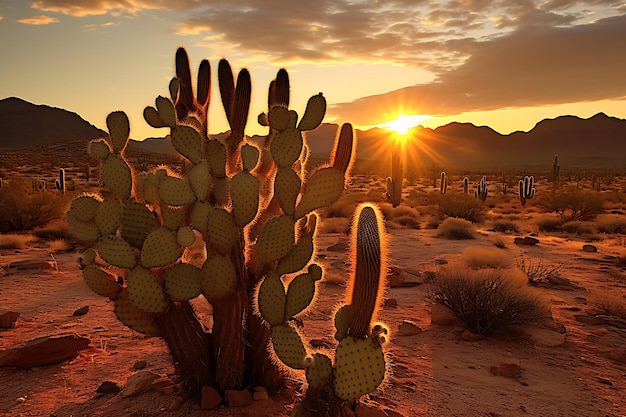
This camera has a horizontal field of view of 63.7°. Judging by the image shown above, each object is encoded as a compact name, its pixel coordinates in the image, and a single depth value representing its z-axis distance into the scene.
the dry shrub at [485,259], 11.16
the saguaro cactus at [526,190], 27.20
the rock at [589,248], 13.59
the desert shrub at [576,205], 21.63
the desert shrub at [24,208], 16.69
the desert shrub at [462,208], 21.30
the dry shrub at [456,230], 16.22
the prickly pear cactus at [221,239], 4.11
